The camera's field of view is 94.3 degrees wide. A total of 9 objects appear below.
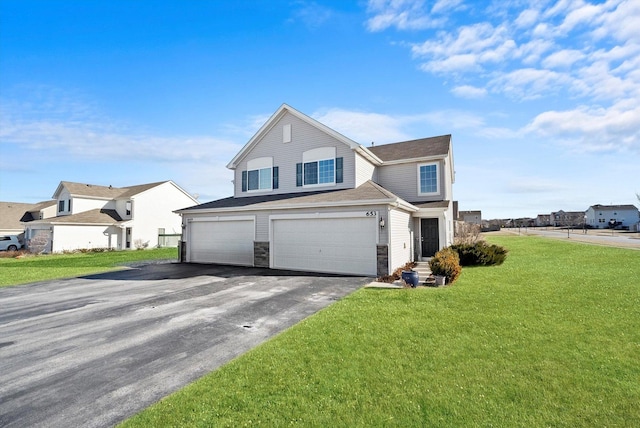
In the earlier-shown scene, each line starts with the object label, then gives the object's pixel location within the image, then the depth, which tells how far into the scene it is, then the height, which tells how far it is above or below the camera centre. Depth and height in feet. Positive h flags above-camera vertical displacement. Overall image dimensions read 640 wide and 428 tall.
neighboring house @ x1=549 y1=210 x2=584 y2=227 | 292.94 +7.41
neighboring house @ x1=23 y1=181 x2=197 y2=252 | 92.32 +3.54
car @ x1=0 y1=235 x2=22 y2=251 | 101.35 -4.64
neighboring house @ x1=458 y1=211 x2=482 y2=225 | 247.21 +8.59
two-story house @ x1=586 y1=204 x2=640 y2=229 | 248.50 +8.08
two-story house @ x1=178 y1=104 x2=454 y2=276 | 44.96 +3.55
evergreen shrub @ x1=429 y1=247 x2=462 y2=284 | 36.01 -4.93
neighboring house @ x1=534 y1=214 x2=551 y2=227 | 335.36 +6.29
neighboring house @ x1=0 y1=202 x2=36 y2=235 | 114.25 +5.04
